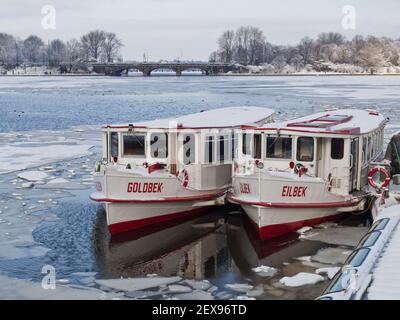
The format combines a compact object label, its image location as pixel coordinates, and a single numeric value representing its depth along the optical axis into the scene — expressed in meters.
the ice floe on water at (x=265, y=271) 13.20
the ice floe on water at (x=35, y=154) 25.34
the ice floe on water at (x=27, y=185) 21.17
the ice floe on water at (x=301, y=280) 12.36
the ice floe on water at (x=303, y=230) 16.41
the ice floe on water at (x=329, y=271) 12.82
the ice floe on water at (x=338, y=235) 15.47
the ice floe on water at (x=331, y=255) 13.83
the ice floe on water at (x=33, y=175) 22.69
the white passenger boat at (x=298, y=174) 15.84
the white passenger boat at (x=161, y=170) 16.16
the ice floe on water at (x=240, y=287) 12.26
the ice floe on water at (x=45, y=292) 11.62
